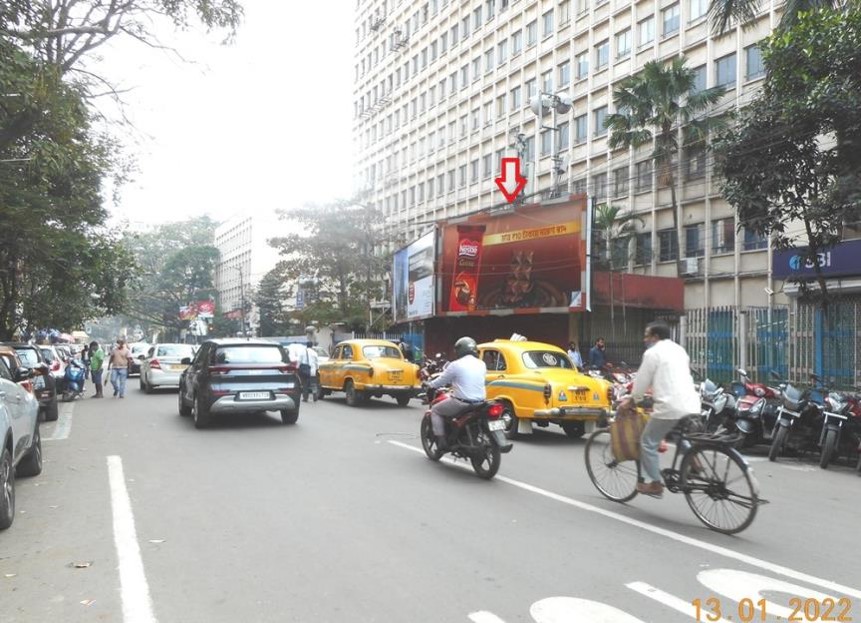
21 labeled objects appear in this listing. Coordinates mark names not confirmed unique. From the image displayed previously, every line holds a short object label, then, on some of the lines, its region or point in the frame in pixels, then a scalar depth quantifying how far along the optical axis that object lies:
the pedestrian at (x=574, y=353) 21.98
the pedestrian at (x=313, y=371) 18.19
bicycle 5.73
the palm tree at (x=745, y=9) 14.21
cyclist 6.10
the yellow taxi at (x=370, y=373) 16.64
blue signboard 18.59
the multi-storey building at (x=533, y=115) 28.95
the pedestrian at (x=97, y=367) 19.84
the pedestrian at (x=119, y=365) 18.83
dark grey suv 12.09
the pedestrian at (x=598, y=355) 21.92
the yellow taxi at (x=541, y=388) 10.96
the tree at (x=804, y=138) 11.58
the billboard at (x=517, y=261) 23.81
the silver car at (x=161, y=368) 20.91
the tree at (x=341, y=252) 41.03
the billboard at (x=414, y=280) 30.31
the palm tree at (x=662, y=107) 26.91
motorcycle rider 8.21
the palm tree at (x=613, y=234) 30.86
